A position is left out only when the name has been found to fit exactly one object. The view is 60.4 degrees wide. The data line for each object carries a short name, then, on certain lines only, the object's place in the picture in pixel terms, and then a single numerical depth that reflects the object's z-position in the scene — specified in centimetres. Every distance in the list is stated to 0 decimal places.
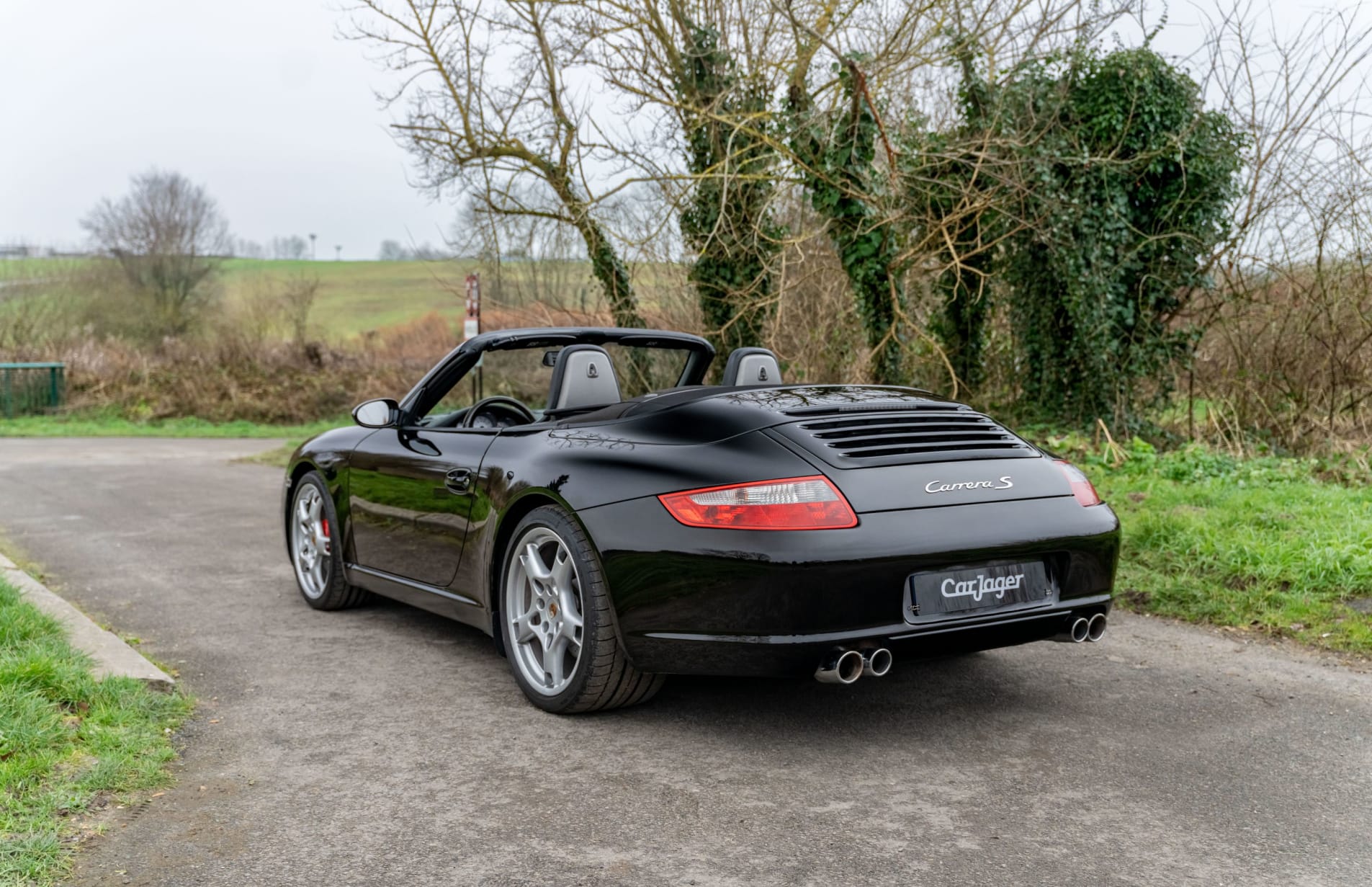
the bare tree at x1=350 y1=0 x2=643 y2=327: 1504
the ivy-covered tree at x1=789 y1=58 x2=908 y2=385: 1131
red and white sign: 1470
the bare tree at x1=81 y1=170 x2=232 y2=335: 3856
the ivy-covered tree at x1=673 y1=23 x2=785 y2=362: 1184
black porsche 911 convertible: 365
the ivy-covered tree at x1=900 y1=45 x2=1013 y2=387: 1138
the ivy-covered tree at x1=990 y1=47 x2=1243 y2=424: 1223
